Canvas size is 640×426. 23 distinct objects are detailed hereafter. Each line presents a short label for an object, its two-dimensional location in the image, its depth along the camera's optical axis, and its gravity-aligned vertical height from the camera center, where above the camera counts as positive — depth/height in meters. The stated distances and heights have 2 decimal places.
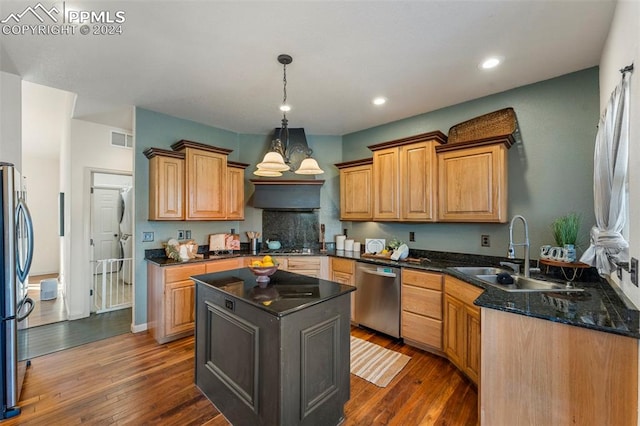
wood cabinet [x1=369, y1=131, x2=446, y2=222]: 3.18 +0.42
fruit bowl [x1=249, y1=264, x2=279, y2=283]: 2.04 -0.45
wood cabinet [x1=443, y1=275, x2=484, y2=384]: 2.27 -1.02
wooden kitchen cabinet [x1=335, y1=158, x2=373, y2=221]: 3.83 +0.33
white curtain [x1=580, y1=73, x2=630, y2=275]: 1.52 +0.16
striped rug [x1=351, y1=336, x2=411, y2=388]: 2.47 -1.50
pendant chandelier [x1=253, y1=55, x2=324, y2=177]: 2.40 +0.46
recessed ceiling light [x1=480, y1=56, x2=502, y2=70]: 2.34 +1.32
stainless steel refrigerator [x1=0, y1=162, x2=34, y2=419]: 1.98 -0.56
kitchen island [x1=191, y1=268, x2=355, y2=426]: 1.57 -0.89
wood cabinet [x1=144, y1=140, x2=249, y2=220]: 3.40 +0.38
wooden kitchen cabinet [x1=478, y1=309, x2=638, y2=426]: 1.29 -0.84
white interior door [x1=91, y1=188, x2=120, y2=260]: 5.60 -0.27
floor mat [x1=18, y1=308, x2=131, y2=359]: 2.94 -1.49
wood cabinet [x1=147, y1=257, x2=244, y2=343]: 3.12 -1.05
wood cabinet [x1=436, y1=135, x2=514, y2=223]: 2.71 +0.33
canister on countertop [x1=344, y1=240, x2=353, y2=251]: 4.10 -0.50
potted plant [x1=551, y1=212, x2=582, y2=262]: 2.22 -0.18
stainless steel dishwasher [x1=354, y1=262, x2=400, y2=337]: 3.12 -1.04
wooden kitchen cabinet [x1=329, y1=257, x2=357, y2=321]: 3.58 -0.80
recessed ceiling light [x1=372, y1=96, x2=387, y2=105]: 3.19 +1.33
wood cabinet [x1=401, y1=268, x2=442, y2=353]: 2.79 -1.03
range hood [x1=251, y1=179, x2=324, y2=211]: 4.18 +0.26
